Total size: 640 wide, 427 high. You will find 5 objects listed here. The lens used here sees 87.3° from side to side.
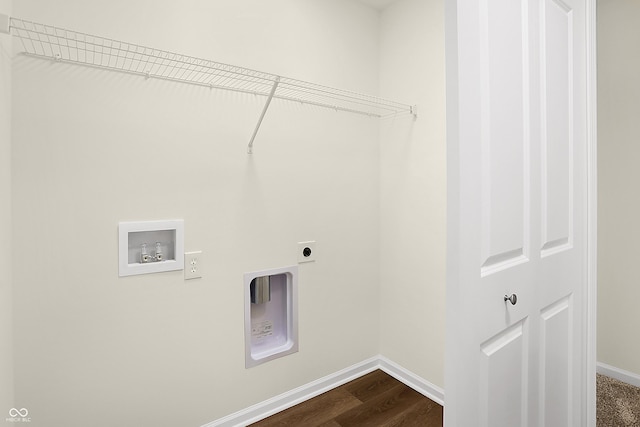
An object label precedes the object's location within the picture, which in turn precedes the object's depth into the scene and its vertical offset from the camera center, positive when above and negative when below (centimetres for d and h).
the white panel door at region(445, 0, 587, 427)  87 +0
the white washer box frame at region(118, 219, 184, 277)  146 -16
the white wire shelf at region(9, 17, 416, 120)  130 +67
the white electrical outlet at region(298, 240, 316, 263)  202 -24
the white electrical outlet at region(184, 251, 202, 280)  162 -26
